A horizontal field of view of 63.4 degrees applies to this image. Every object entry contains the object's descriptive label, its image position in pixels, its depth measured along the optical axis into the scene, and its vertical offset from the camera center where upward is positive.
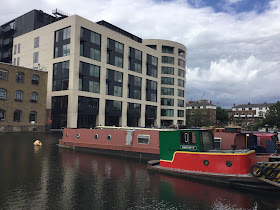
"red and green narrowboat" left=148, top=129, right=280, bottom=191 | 11.96 -2.11
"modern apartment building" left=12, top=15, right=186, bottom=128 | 47.40 +12.41
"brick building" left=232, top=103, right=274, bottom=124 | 115.34 +7.58
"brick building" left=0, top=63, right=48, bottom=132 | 41.31 +4.61
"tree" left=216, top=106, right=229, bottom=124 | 115.94 +5.10
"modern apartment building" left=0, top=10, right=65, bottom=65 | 59.66 +26.57
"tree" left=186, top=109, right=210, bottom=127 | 85.38 +2.42
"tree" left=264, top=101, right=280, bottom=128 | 75.53 +3.61
